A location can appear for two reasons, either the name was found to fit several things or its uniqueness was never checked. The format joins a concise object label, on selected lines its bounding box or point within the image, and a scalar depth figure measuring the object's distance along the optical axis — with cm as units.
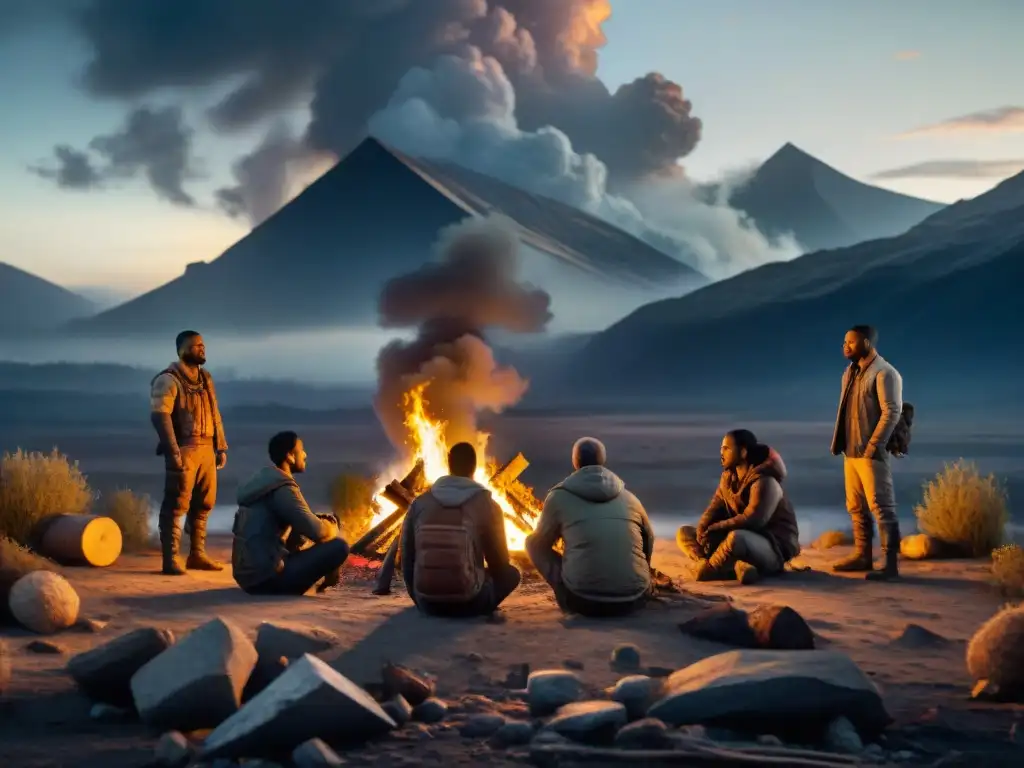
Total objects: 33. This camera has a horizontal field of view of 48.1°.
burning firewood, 1120
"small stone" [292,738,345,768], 509
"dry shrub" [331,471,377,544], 1368
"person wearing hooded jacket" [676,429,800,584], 928
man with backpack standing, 976
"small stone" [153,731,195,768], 518
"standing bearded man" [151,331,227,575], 1006
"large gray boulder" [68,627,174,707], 605
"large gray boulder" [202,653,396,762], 523
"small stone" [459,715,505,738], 556
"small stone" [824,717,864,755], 528
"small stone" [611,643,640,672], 661
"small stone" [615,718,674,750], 528
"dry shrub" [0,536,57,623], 790
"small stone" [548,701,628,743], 545
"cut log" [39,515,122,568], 1041
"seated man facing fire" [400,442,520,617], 761
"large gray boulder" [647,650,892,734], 544
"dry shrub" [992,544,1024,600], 930
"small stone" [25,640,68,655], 713
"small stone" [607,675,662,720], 576
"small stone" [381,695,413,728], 570
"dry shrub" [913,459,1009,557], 1193
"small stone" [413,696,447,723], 577
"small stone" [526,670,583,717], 584
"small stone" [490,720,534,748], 543
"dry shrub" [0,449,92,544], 1130
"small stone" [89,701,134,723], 589
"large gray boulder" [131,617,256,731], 566
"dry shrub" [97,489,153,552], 1273
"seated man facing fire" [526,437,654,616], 760
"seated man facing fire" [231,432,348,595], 838
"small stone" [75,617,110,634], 777
